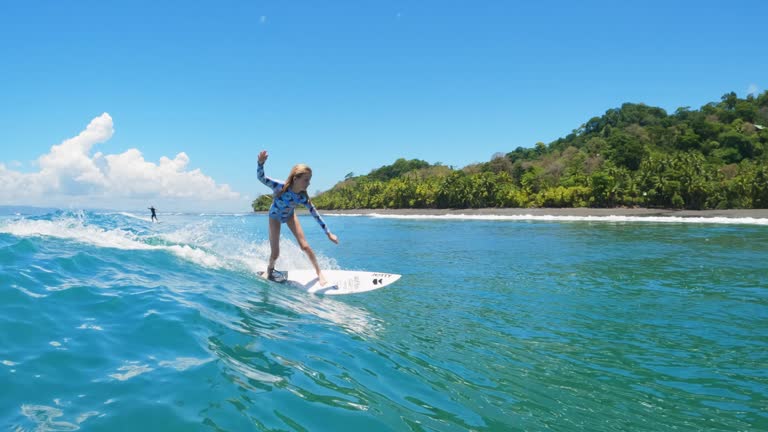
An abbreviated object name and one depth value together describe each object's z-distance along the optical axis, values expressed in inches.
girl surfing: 367.9
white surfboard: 390.0
